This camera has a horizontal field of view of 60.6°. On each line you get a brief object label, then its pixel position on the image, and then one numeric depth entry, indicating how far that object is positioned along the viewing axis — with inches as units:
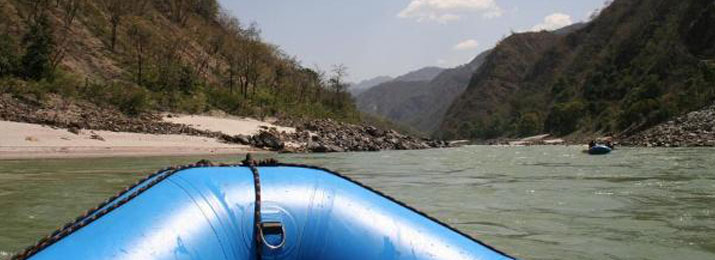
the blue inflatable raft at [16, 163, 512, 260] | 113.5
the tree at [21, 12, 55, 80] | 1332.4
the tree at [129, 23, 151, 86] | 1973.7
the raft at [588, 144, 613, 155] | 1238.3
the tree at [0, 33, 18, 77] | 1275.8
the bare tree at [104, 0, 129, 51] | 1914.4
